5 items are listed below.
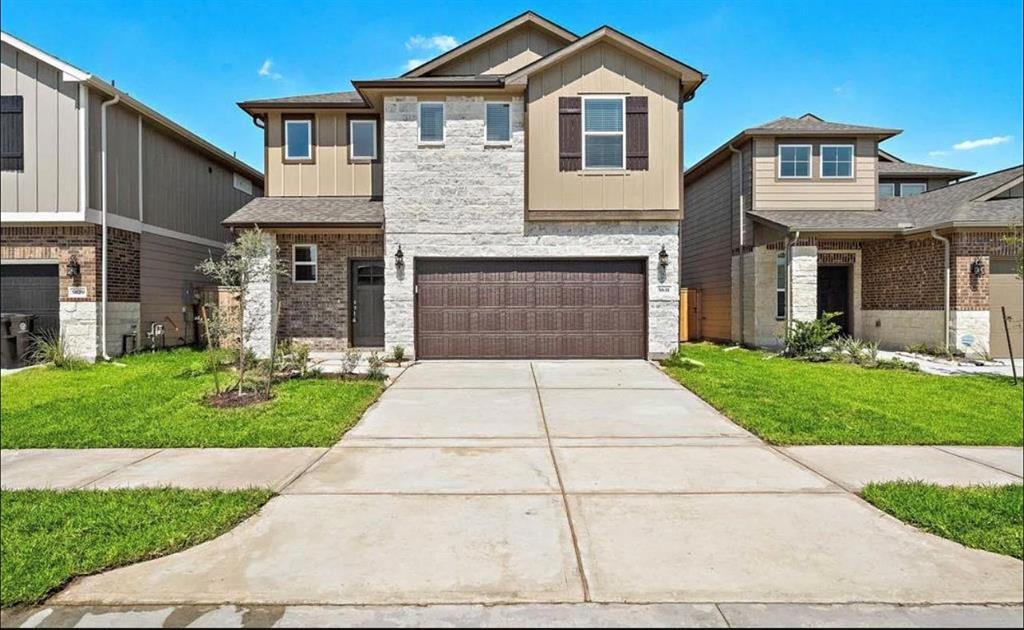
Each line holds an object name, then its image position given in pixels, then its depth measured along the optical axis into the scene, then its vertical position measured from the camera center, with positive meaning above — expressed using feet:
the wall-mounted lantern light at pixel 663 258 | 39.29 +3.25
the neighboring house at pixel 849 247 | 40.27 +4.62
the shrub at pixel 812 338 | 39.75 -2.30
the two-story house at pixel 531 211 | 38.55 +6.52
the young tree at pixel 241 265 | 26.50 +1.89
